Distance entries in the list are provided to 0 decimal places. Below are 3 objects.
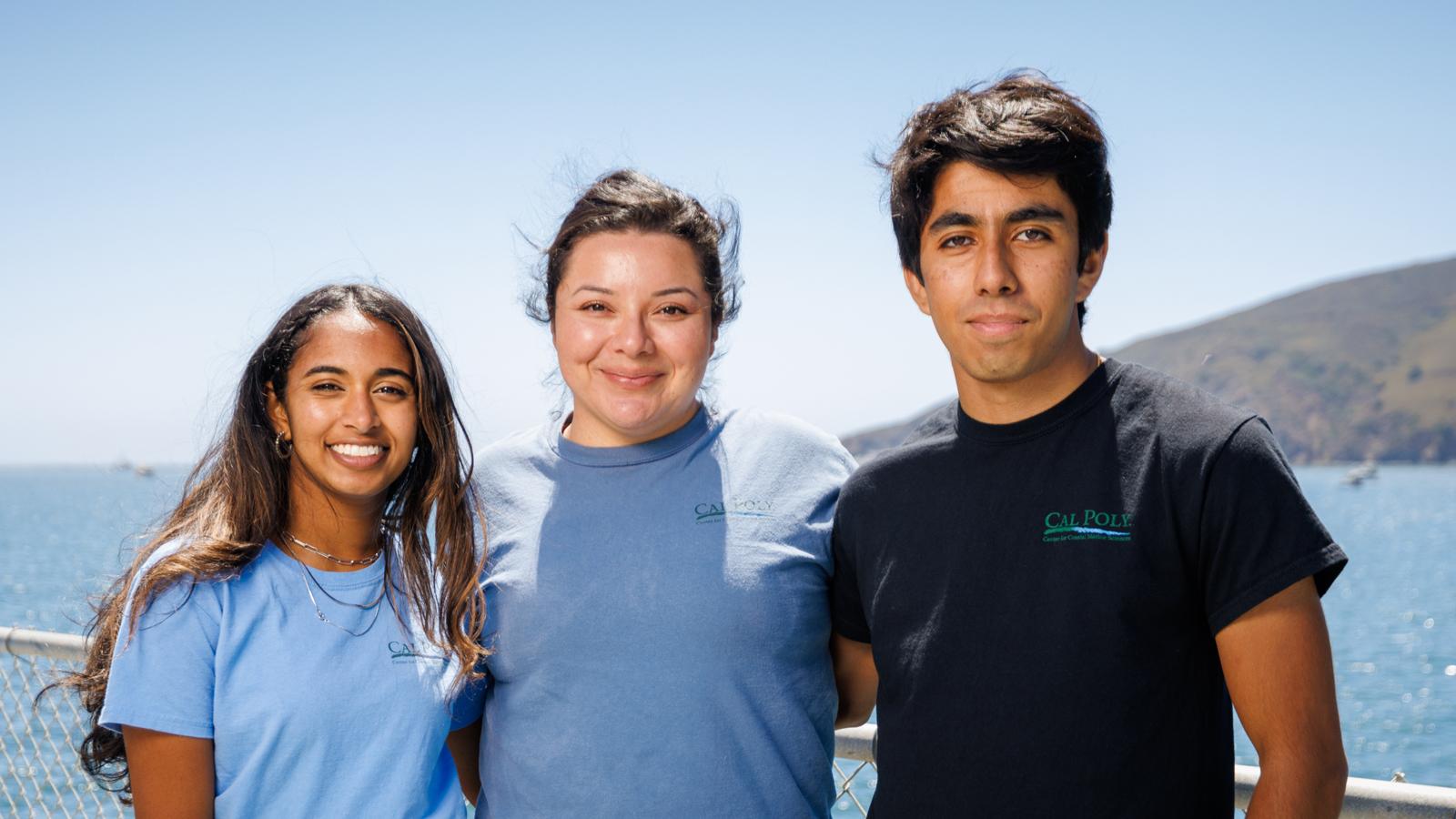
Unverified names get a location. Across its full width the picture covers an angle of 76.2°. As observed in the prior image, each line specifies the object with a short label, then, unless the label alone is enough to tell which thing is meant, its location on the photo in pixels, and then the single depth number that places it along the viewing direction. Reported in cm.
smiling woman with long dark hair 191
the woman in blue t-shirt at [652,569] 208
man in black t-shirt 157
